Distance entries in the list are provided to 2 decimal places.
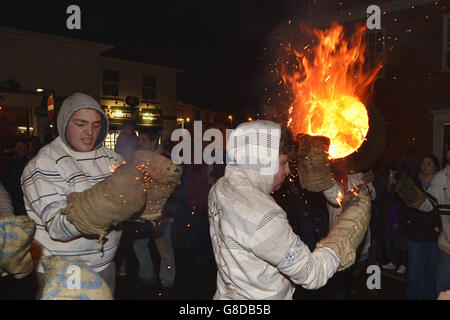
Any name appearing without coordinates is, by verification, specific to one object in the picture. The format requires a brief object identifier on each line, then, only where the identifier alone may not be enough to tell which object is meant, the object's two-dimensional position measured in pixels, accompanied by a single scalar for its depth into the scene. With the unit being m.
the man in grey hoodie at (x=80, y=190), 1.86
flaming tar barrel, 3.20
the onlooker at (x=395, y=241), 6.07
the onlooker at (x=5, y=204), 2.40
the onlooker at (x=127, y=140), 5.31
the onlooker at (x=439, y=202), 4.08
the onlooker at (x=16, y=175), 5.87
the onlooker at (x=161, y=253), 5.42
